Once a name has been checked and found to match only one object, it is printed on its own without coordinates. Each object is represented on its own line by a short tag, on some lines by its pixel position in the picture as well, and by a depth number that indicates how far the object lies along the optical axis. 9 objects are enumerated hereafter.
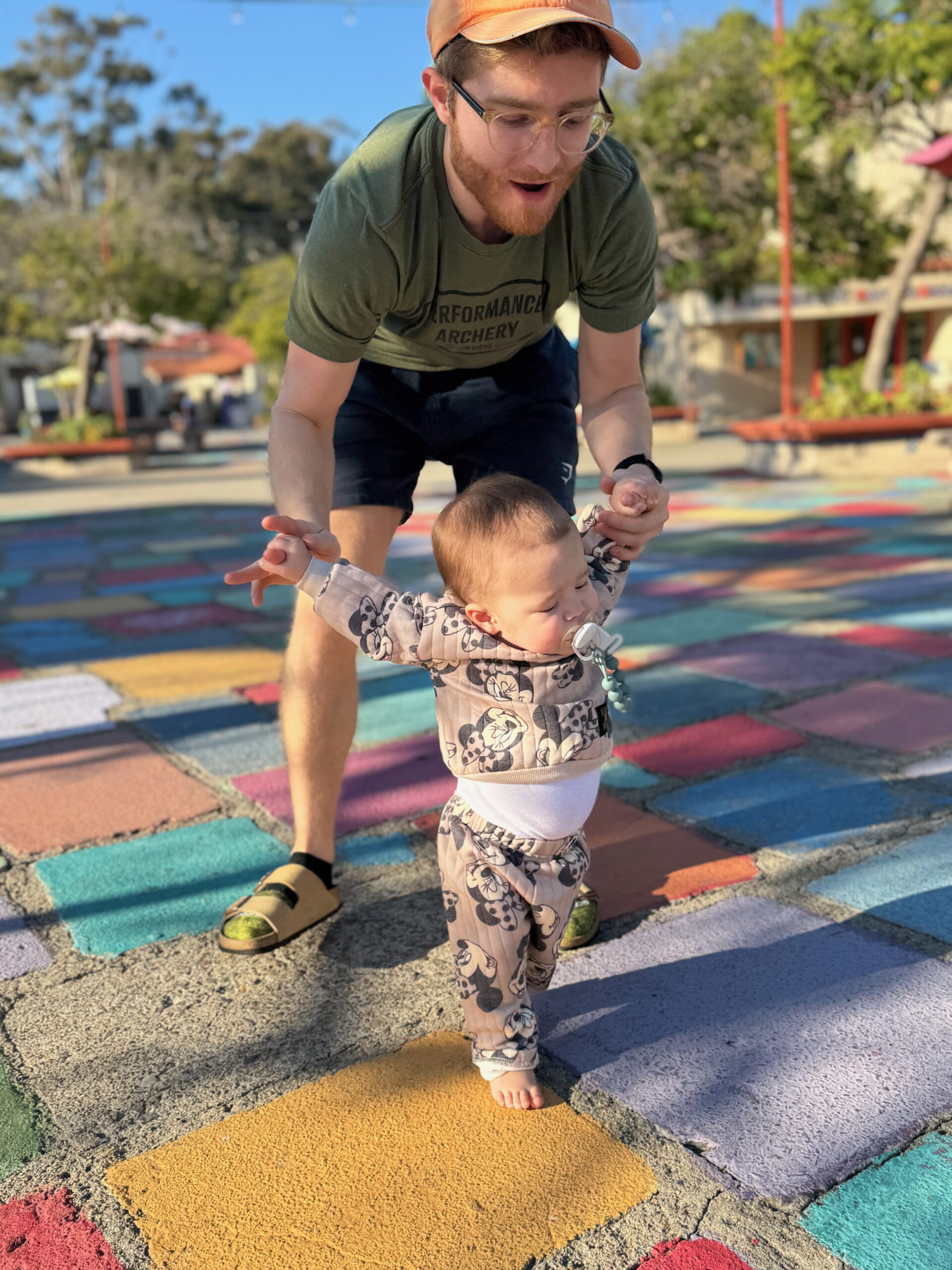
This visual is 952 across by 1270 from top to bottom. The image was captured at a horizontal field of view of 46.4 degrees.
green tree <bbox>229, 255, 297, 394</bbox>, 28.34
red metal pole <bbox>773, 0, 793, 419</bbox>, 11.43
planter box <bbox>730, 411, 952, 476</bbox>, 10.66
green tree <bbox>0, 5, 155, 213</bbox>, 48.28
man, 1.73
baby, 1.63
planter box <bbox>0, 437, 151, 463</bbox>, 17.56
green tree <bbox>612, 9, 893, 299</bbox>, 15.84
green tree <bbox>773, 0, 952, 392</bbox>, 10.73
